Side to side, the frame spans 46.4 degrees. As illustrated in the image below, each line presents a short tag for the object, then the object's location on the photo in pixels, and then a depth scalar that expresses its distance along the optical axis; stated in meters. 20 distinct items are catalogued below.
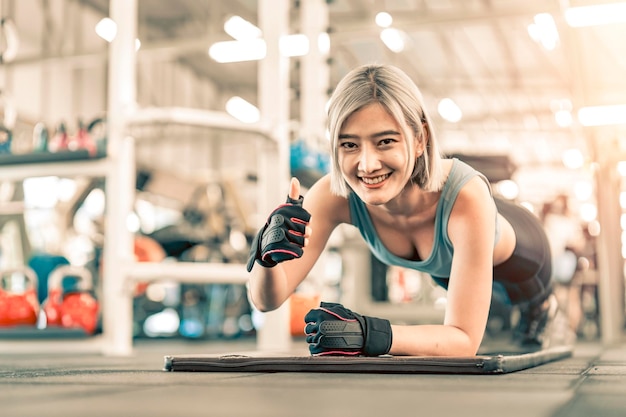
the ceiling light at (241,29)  9.32
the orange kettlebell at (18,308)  3.01
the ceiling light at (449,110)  12.61
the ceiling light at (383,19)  8.38
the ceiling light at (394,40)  9.58
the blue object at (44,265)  3.23
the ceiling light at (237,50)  8.37
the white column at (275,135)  2.93
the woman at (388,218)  1.40
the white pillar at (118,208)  2.73
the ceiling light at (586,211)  14.47
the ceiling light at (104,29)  9.76
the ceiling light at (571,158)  14.07
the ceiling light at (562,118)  11.96
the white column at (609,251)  4.18
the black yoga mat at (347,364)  1.32
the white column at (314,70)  4.13
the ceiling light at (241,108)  13.32
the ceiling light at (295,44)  8.61
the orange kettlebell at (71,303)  2.85
